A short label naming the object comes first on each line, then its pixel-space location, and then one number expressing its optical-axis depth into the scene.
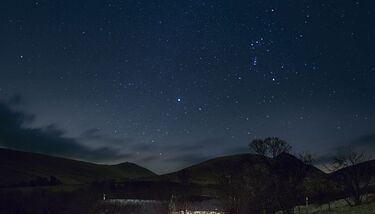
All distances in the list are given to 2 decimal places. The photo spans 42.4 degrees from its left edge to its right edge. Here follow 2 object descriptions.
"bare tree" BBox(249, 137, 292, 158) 102.81
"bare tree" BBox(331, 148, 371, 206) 108.25
